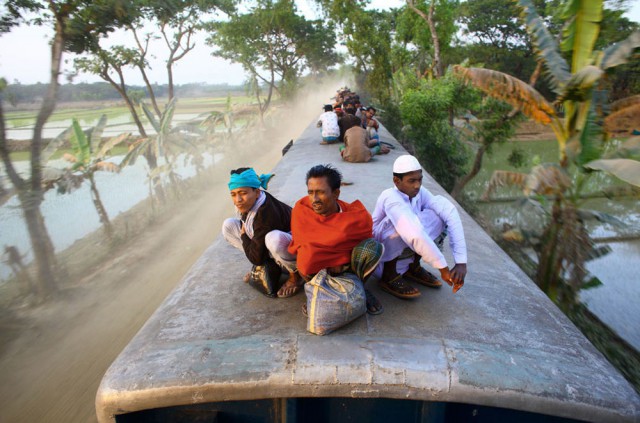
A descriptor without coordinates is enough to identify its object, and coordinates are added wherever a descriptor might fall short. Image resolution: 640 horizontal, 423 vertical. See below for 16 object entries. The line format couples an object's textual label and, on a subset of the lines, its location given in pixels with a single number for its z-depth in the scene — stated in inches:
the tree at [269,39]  718.5
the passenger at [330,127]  355.6
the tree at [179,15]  396.2
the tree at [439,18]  432.1
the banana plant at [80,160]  262.2
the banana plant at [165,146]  356.6
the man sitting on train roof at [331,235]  94.3
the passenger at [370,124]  319.3
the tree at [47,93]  200.4
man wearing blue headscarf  103.6
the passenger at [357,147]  284.0
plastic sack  87.9
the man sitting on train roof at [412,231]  95.0
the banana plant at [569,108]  162.6
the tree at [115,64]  386.6
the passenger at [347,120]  339.6
